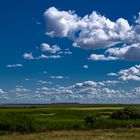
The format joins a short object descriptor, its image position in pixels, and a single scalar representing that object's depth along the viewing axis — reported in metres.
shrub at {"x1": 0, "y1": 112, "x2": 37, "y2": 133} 52.65
